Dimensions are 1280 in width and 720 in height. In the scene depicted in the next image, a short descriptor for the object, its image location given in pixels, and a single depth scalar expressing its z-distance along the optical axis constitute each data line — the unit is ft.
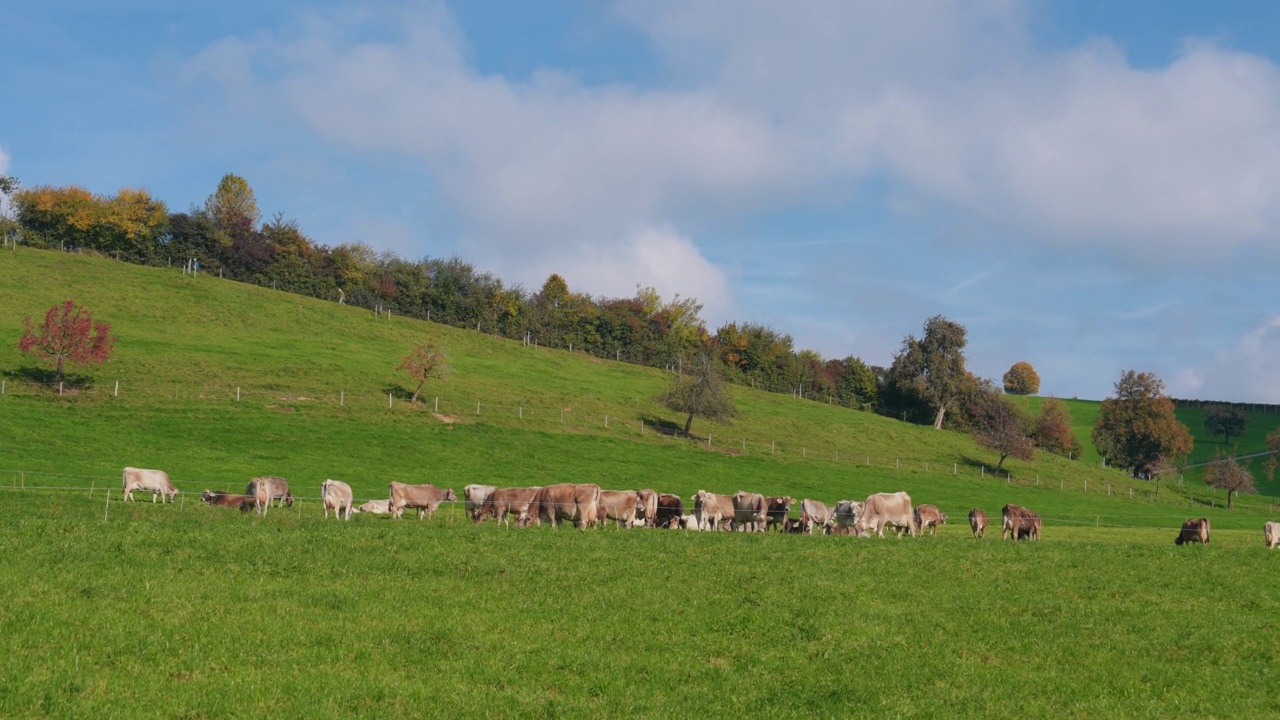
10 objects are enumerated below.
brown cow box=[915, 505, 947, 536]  130.56
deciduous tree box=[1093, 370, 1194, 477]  359.05
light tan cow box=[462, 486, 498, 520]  121.70
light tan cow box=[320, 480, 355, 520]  118.03
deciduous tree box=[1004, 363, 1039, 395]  584.40
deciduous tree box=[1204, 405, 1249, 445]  457.27
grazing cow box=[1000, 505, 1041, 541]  135.13
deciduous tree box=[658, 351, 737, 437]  251.80
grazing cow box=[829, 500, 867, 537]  120.57
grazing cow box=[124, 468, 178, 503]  131.34
